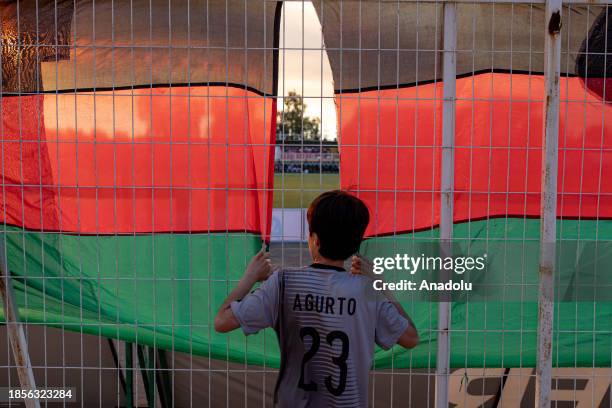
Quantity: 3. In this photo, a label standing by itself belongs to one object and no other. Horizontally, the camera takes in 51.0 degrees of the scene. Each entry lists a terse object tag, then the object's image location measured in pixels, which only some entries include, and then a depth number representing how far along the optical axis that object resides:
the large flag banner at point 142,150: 3.34
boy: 1.99
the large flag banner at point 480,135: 3.31
